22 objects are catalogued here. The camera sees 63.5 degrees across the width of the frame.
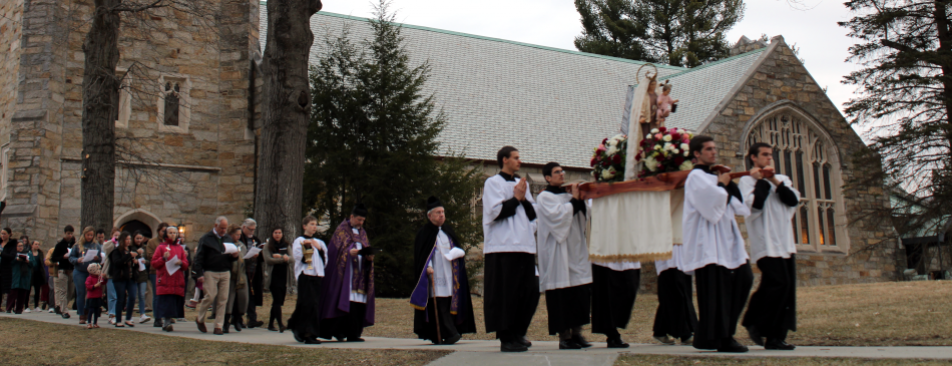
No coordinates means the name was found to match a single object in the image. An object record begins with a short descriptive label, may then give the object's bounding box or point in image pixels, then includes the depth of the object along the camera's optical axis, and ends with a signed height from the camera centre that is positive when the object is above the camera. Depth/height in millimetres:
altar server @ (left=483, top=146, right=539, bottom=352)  6922 +178
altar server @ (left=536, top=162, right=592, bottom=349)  7035 +119
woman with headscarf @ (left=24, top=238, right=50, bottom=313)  15317 +73
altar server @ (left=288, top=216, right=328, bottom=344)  8812 -37
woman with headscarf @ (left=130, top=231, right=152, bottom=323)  11115 +120
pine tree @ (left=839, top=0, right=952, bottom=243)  18625 +4338
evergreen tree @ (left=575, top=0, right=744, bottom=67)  40719 +13301
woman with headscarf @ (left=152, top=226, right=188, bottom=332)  10375 +9
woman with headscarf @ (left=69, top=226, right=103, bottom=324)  11867 +315
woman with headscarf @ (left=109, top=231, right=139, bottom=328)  10820 +183
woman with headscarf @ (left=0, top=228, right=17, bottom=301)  14258 +237
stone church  17484 +3647
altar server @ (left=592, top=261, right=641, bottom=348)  7301 -164
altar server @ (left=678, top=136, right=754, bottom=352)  6234 +180
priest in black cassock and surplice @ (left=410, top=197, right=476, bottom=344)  8484 -112
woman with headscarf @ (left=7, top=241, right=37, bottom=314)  14266 +51
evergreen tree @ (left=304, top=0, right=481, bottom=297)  16719 +2561
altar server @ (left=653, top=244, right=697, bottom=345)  7152 -256
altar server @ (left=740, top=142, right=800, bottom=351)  6648 +209
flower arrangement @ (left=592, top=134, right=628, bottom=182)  7281 +1105
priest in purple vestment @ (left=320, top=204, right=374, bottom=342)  8859 -66
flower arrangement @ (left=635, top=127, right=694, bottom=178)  6691 +1071
